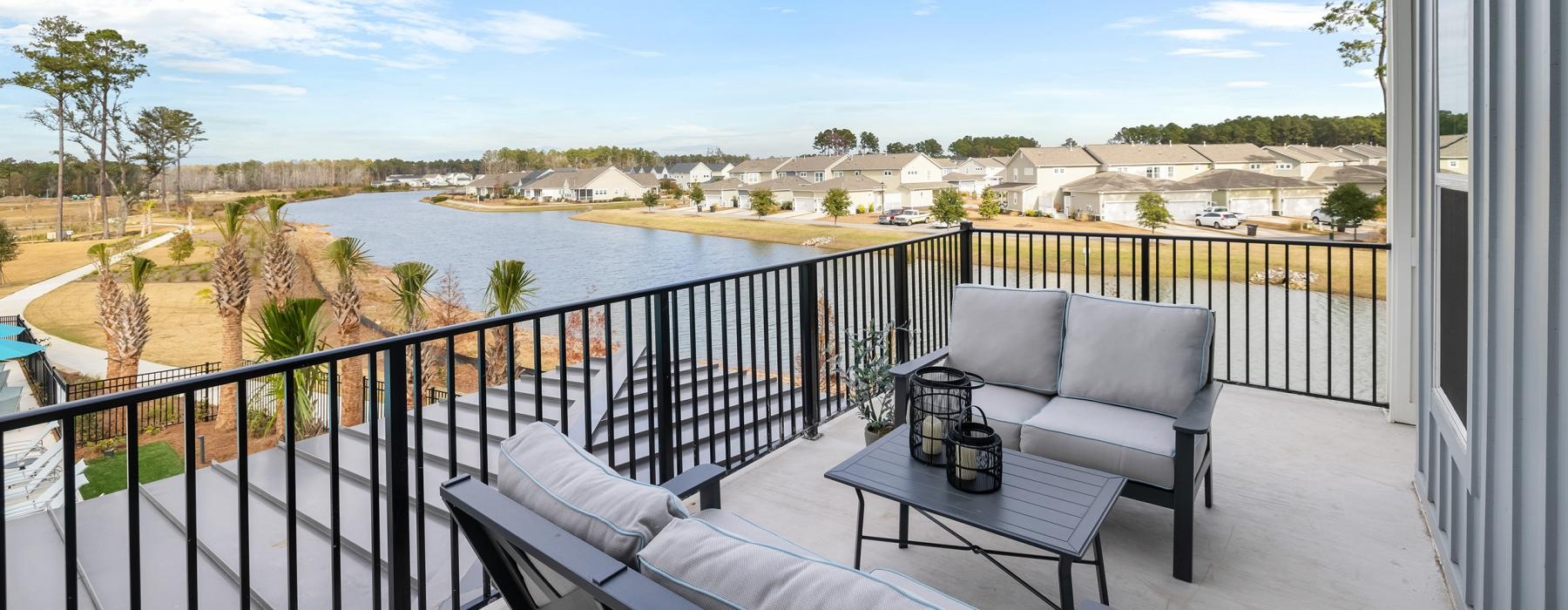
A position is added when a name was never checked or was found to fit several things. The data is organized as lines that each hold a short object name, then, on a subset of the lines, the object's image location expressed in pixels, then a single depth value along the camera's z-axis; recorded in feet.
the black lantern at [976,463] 6.95
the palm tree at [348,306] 50.52
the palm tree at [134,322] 59.67
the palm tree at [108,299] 59.06
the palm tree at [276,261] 62.44
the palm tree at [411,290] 47.37
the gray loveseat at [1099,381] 8.09
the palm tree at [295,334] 33.99
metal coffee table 6.16
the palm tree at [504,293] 46.03
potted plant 11.67
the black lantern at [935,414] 7.66
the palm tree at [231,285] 58.08
